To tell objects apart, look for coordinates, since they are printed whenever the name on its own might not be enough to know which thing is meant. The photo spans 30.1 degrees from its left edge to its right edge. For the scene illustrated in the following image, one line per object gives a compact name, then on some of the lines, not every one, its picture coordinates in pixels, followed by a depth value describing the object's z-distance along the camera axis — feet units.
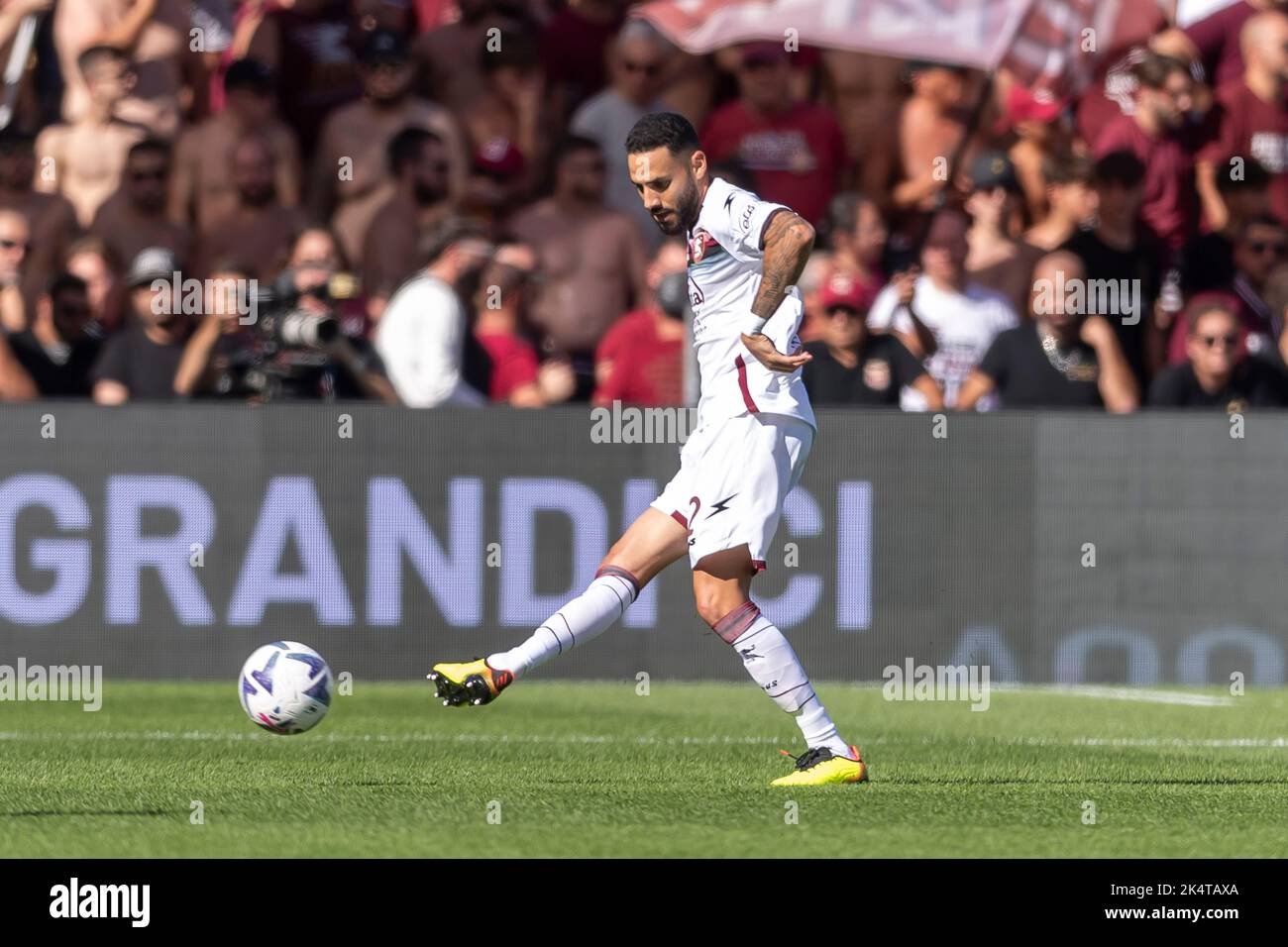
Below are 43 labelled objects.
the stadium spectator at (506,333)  49.65
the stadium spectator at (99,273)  49.29
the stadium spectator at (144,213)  50.52
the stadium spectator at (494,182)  52.42
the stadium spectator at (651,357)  48.42
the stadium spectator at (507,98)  53.88
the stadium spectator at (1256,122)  54.54
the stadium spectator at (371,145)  52.19
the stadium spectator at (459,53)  54.03
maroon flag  50.42
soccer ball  30.45
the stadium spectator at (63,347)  48.21
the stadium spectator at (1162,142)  53.88
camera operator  47.06
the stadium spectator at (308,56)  53.62
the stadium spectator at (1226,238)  52.65
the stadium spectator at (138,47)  52.60
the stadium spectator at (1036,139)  54.55
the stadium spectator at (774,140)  53.26
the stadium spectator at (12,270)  49.24
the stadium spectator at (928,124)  54.75
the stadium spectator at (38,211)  50.39
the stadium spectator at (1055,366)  48.98
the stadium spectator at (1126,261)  51.03
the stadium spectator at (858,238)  51.60
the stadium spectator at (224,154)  51.75
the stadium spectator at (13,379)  47.96
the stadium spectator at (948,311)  50.29
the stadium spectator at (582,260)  51.55
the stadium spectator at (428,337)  48.01
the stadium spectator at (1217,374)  48.91
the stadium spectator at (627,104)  53.57
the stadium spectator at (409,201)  51.52
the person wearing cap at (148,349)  47.91
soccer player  28.68
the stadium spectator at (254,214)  50.72
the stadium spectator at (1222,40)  56.44
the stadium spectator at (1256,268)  52.21
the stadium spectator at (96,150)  51.70
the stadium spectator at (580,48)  55.36
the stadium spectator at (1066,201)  52.29
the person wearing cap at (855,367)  48.34
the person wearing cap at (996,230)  51.62
